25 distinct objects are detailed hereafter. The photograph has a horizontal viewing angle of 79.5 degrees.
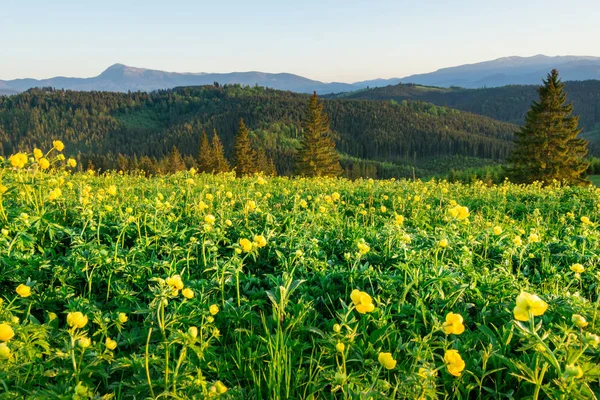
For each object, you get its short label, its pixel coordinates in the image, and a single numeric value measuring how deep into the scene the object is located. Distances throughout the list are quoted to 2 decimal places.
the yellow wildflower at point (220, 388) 1.54
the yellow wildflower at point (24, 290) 1.99
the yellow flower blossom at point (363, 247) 2.54
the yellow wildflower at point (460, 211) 2.87
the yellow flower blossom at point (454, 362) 1.54
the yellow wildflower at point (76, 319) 1.60
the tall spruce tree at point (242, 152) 49.81
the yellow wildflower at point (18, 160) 3.33
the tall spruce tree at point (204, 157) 54.62
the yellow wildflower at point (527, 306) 1.40
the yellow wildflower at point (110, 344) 1.83
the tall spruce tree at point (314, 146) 47.34
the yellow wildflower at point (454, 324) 1.58
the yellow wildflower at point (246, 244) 2.33
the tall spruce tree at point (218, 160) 54.99
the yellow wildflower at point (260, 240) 2.51
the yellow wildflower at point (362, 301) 1.69
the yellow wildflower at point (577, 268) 2.49
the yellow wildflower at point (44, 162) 3.56
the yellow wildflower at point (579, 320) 1.56
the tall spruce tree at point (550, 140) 33.19
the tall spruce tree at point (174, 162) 63.76
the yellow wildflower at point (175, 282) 1.78
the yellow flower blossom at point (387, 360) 1.56
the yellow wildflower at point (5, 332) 1.54
